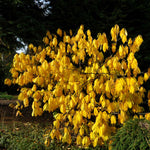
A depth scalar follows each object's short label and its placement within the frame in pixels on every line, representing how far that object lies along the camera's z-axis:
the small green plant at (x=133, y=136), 2.23
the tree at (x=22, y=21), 3.86
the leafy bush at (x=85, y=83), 3.11
